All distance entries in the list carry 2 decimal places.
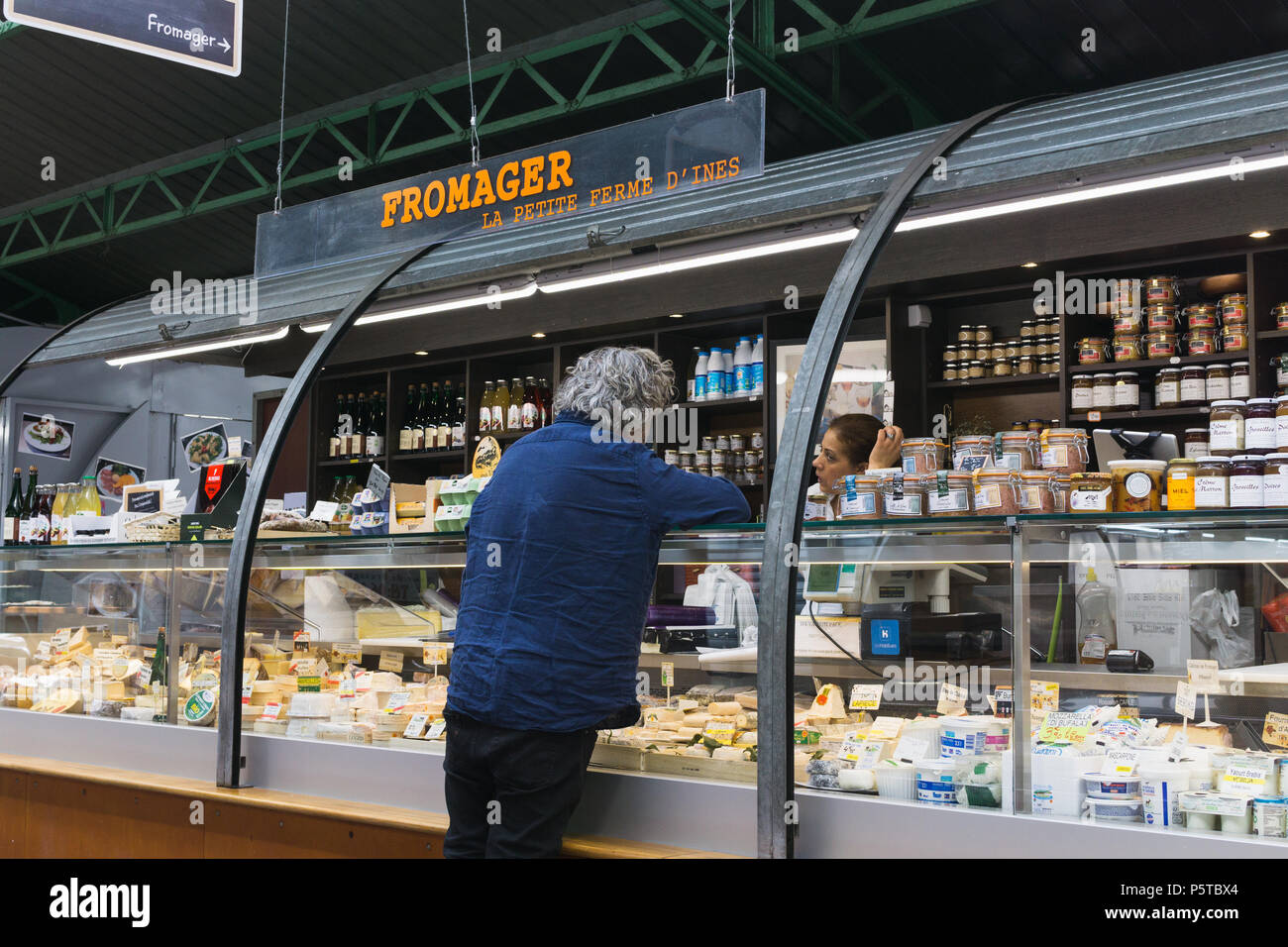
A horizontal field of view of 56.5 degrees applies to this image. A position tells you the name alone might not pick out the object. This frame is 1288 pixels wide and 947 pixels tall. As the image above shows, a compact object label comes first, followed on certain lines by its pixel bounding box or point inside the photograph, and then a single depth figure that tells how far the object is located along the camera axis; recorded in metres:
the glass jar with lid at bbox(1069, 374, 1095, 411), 4.99
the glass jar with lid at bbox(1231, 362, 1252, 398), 4.63
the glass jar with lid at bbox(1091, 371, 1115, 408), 4.94
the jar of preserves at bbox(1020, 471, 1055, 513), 2.41
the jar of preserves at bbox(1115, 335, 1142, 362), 4.92
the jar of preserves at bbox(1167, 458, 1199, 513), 2.25
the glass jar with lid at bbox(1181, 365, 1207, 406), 4.77
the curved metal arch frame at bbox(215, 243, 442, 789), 2.91
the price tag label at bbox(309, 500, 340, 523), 3.66
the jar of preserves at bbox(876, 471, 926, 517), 2.49
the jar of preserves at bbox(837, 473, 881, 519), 2.54
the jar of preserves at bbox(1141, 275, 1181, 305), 4.86
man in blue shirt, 2.20
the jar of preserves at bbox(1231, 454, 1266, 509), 2.21
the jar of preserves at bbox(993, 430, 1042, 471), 2.48
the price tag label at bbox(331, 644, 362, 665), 3.37
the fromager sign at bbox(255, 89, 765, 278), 3.40
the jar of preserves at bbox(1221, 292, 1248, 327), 4.67
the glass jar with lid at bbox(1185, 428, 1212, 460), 3.77
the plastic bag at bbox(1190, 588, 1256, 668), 2.34
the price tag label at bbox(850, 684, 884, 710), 2.63
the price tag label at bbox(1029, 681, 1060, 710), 2.23
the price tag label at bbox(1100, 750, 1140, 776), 2.08
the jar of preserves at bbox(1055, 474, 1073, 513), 2.44
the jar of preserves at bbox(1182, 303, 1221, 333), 4.77
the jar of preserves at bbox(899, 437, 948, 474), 2.54
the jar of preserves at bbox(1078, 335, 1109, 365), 5.01
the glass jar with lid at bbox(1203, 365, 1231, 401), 4.70
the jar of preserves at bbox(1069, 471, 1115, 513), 2.31
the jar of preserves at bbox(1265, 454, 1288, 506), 2.19
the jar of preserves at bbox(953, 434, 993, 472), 2.53
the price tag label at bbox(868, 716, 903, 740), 2.41
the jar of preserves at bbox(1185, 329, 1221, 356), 4.77
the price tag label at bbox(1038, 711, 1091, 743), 2.19
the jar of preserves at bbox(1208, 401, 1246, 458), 2.42
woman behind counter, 4.21
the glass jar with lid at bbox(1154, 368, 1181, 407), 4.84
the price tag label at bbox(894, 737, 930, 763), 2.29
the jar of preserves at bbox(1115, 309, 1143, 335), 4.92
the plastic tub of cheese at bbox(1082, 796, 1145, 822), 2.03
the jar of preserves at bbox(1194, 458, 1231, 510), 2.24
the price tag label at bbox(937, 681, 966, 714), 2.46
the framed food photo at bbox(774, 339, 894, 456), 5.57
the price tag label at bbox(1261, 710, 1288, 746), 2.20
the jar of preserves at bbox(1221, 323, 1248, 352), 4.66
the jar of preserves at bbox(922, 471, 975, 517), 2.46
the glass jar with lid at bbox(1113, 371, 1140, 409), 4.88
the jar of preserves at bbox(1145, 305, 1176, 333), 4.85
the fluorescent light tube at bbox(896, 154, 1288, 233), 2.47
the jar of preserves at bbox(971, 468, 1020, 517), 2.40
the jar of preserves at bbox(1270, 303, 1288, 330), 4.55
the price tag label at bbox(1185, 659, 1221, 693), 2.32
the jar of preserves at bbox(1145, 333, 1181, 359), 4.86
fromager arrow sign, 3.35
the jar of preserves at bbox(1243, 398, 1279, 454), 2.34
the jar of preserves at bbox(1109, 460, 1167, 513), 2.29
